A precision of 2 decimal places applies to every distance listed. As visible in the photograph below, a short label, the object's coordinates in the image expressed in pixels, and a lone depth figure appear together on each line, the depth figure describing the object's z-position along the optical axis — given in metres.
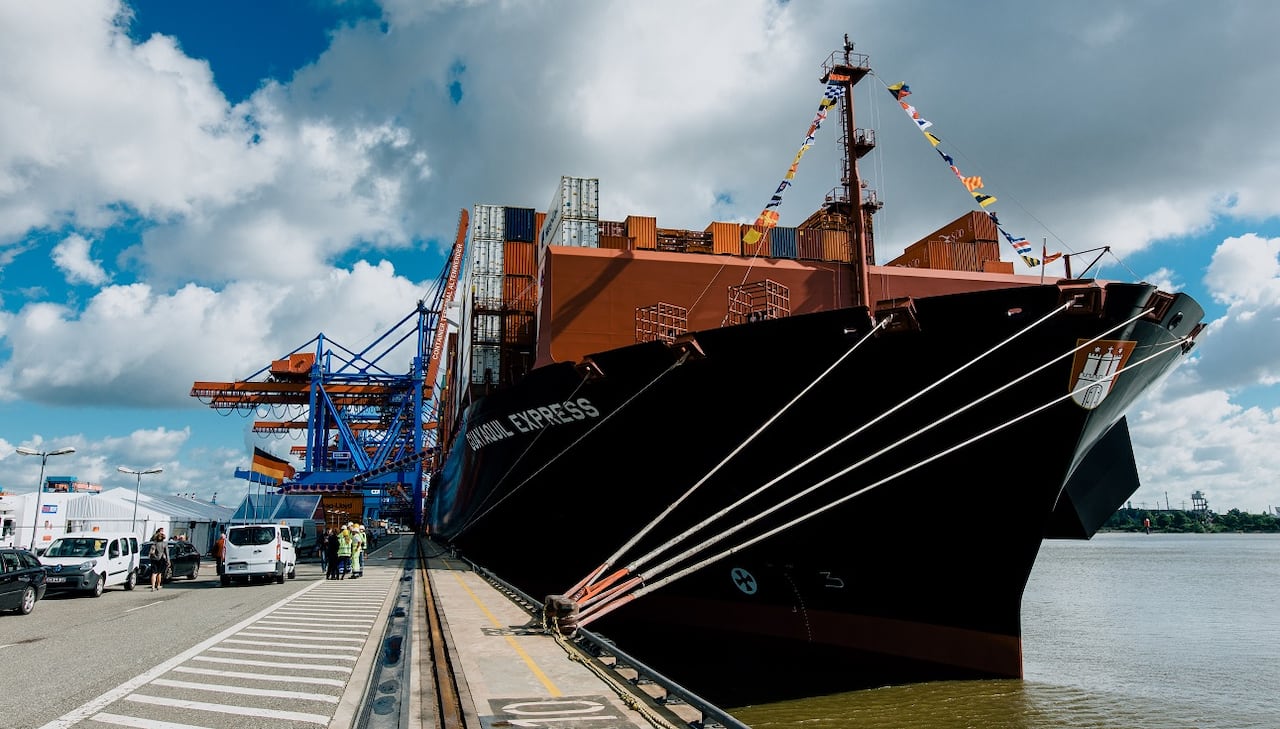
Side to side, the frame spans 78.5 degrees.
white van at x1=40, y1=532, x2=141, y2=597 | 16.45
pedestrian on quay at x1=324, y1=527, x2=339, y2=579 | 20.34
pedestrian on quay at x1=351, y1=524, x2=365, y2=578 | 20.86
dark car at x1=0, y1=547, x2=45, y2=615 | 12.91
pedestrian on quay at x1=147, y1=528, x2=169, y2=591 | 18.81
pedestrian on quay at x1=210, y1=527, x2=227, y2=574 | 19.11
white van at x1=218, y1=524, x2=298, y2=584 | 18.70
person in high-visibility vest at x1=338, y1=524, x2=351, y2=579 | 20.23
